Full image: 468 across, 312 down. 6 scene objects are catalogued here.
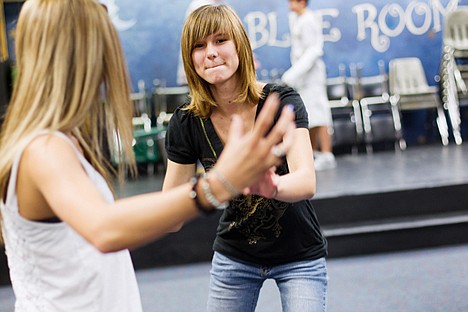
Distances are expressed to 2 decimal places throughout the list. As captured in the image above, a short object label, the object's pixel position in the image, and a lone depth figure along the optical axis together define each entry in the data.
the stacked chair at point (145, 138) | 7.83
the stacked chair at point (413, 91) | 8.90
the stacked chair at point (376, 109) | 8.91
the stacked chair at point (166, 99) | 8.95
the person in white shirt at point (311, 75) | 6.68
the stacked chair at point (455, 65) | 8.72
